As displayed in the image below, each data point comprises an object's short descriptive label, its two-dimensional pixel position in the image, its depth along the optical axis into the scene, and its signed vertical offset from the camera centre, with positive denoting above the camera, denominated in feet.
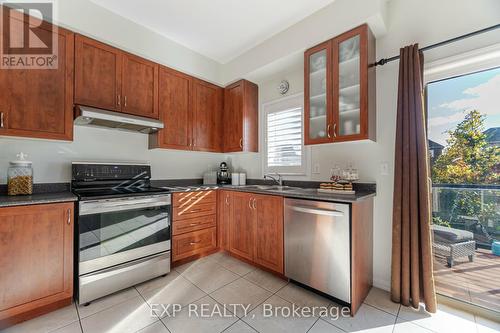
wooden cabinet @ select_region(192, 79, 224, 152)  9.89 +2.50
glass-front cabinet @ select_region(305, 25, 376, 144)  6.41 +2.56
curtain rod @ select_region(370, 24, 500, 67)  4.89 +3.19
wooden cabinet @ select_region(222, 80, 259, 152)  10.09 +2.44
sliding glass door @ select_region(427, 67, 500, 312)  5.39 -0.43
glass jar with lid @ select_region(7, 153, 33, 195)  6.10 -0.30
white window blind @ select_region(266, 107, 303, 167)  9.29 +1.34
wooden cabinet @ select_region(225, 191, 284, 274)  7.31 -2.26
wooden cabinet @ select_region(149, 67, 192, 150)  8.75 +2.42
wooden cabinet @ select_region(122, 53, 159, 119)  7.79 +3.08
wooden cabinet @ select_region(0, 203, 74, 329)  4.97 -2.34
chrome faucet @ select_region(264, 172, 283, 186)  9.45 -0.49
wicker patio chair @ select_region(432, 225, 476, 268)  5.76 -2.14
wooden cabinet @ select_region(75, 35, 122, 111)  6.81 +3.13
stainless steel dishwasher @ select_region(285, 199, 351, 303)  5.71 -2.31
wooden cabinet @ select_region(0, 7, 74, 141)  5.73 +2.03
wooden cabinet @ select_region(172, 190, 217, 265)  8.13 -2.35
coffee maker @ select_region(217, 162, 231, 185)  10.82 -0.47
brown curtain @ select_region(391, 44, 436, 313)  5.53 -0.82
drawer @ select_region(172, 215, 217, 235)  8.16 -2.34
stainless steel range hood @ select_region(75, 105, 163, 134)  6.61 +1.58
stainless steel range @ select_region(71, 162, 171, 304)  5.94 -1.97
